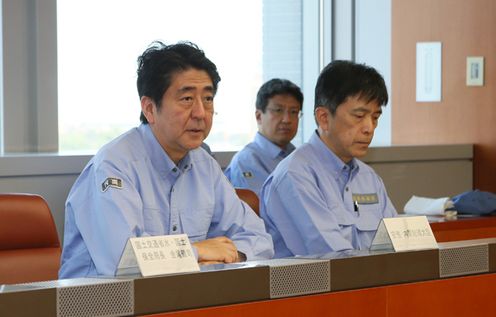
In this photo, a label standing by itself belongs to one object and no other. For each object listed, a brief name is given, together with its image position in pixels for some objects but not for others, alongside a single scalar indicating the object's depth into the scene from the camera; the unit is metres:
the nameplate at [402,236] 3.19
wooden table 2.65
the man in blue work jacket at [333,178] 4.32
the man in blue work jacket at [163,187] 3.46
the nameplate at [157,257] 2.50
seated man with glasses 7.03
